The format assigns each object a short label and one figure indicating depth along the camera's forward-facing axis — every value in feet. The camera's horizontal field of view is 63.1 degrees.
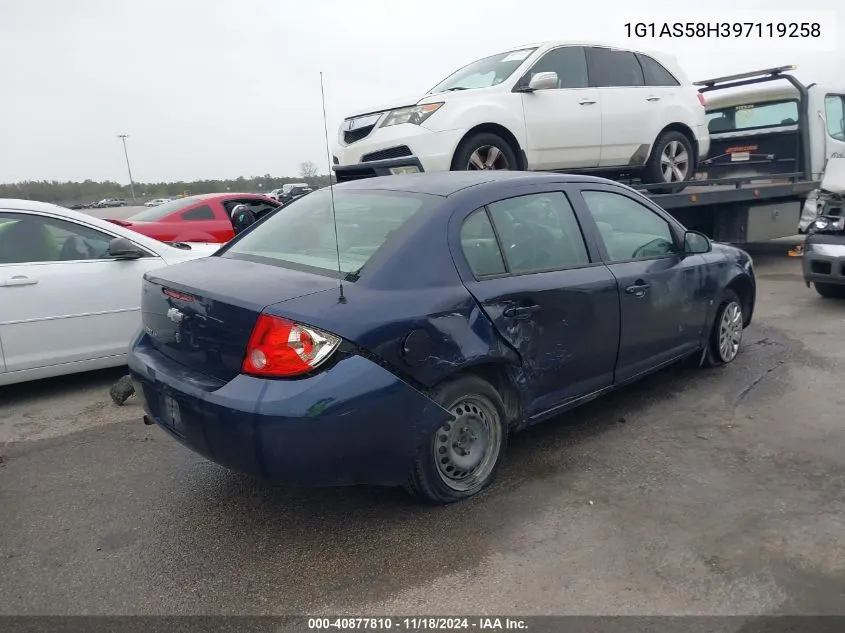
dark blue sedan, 8.89
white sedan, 15.69
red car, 30.12
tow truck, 31.04
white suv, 20.61
